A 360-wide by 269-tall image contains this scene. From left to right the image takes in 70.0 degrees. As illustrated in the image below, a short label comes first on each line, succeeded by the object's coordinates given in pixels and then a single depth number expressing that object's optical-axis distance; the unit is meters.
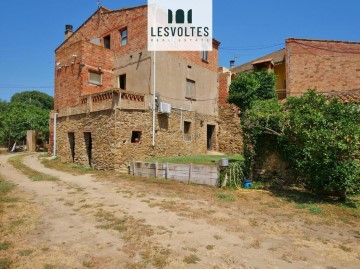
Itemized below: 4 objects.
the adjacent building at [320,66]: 18.65
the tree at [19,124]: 29.17
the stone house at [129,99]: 14.78
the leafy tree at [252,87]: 16.62
